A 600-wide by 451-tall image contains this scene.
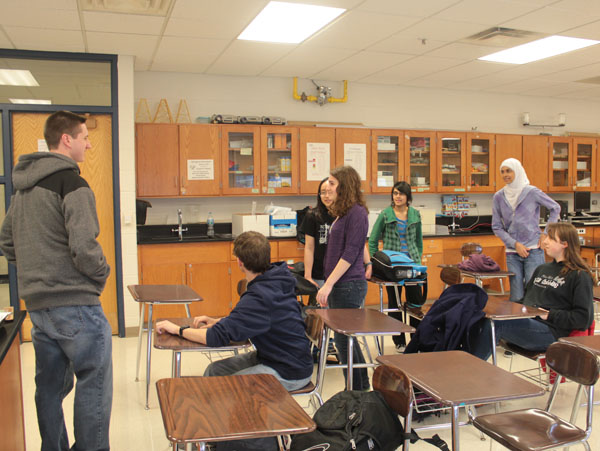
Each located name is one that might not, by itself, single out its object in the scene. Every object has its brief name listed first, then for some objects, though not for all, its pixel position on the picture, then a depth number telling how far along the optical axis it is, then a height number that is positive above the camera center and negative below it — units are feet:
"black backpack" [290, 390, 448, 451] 5.99 -2.70
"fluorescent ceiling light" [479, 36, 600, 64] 15.30 +4.34
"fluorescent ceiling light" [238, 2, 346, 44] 12.54 +4.34
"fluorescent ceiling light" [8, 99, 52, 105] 15.53 +2.76
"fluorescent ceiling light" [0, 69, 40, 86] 15.72 +3.49
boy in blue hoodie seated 7.50 -1.92
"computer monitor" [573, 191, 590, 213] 23.79 -0.41
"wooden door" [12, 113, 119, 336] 15.51 +0.87
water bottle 18.97 -1.18
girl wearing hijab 14.96 -0.98
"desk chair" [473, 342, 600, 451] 6.55 -3.04
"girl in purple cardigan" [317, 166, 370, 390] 10.37 -1.17
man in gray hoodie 7.05 -1.10
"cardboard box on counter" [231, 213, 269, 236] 18.11 -1.00
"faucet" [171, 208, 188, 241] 18.37 -1.11
